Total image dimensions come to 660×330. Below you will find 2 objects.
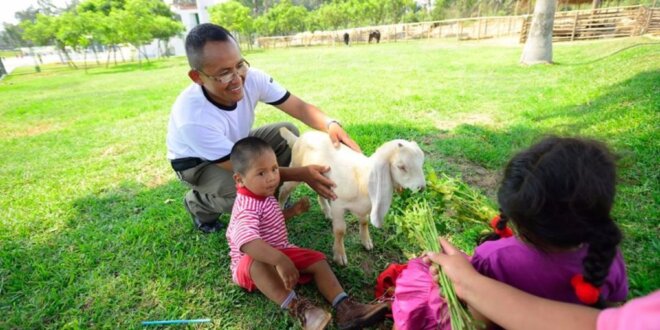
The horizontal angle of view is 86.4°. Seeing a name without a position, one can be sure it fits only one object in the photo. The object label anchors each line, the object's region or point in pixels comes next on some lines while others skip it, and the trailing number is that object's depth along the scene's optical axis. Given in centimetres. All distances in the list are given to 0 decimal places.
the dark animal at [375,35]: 3504
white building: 5141
